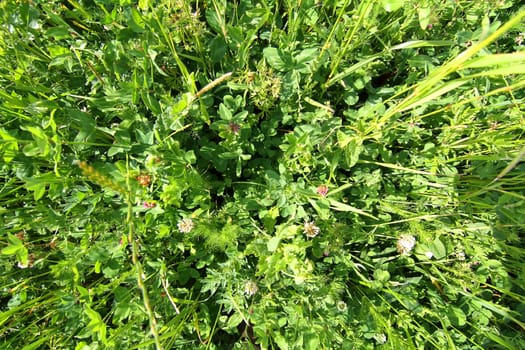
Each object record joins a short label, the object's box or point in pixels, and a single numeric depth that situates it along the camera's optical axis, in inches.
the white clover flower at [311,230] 16.0
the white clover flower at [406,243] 17.0
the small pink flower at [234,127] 15.5
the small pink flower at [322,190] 15.4
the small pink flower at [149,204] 13.9
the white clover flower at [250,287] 16.2
